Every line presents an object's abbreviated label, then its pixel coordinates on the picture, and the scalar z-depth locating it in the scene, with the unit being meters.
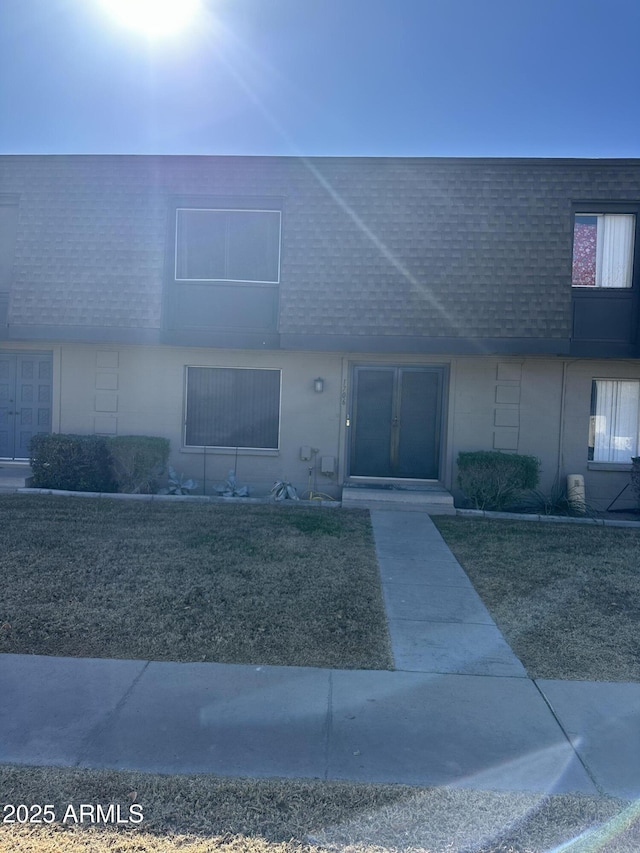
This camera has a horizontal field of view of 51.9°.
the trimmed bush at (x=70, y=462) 10.95
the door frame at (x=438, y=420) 11.77
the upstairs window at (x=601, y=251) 11.29
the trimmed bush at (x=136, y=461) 11.02
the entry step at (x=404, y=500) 10.51
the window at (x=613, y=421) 11.74
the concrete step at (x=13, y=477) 11.02
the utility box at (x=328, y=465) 11.58
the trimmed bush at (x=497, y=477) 10.68
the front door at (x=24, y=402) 12.58
